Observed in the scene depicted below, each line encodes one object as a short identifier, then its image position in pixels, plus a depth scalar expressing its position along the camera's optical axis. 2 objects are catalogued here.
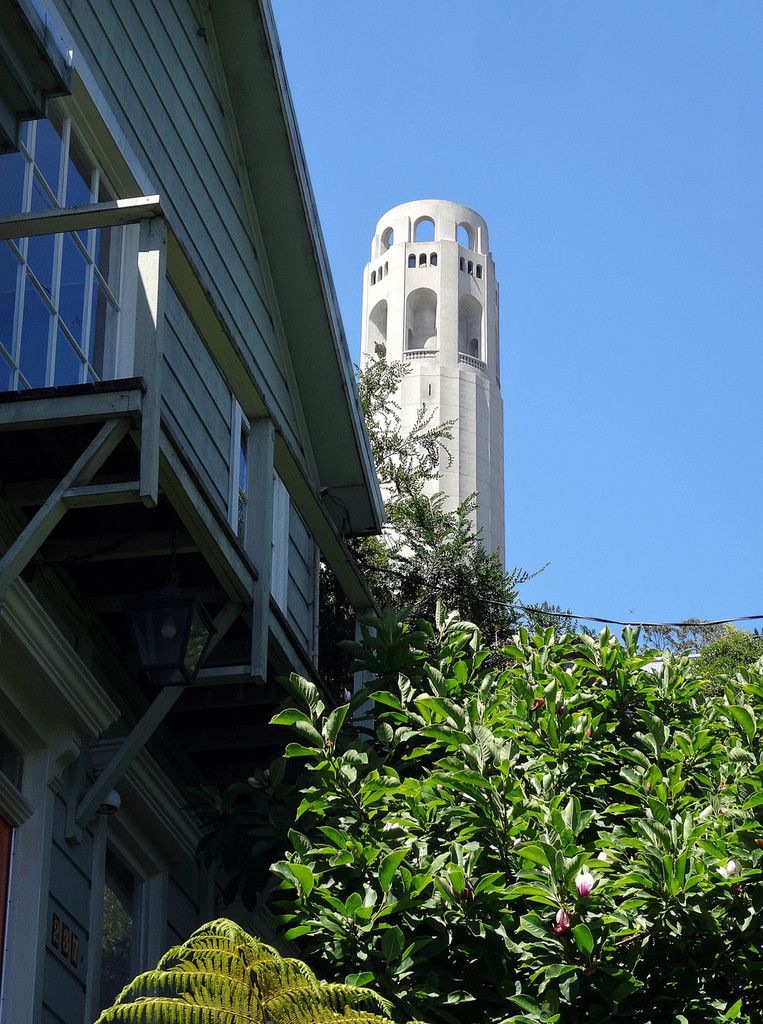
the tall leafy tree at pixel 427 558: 19.03
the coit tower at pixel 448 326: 93.94
